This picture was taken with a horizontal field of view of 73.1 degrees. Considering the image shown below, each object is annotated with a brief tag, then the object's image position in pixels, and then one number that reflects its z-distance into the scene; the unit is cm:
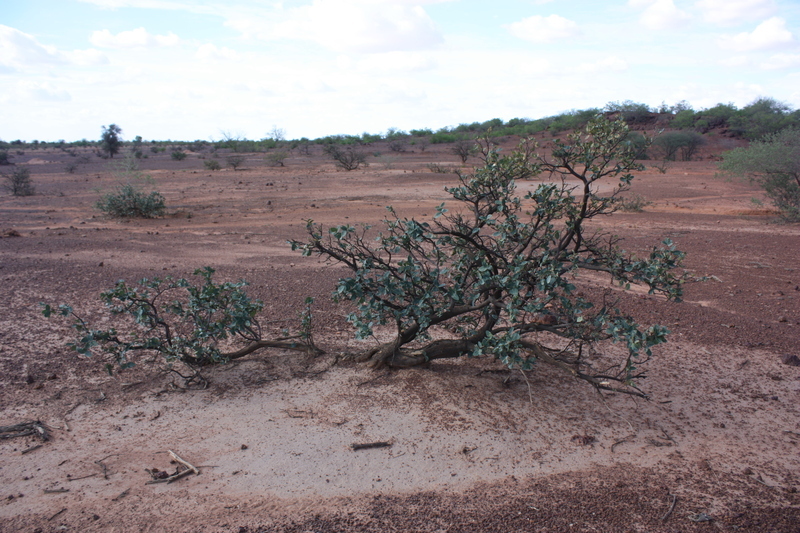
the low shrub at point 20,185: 1863
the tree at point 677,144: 3253
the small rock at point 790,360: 471
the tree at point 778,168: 1262
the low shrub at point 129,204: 1338
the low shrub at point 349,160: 2541
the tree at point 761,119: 3478
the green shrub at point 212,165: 2723
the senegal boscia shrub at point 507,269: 342
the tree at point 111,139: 3831
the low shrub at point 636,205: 1373
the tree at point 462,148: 2864
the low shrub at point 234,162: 2761
